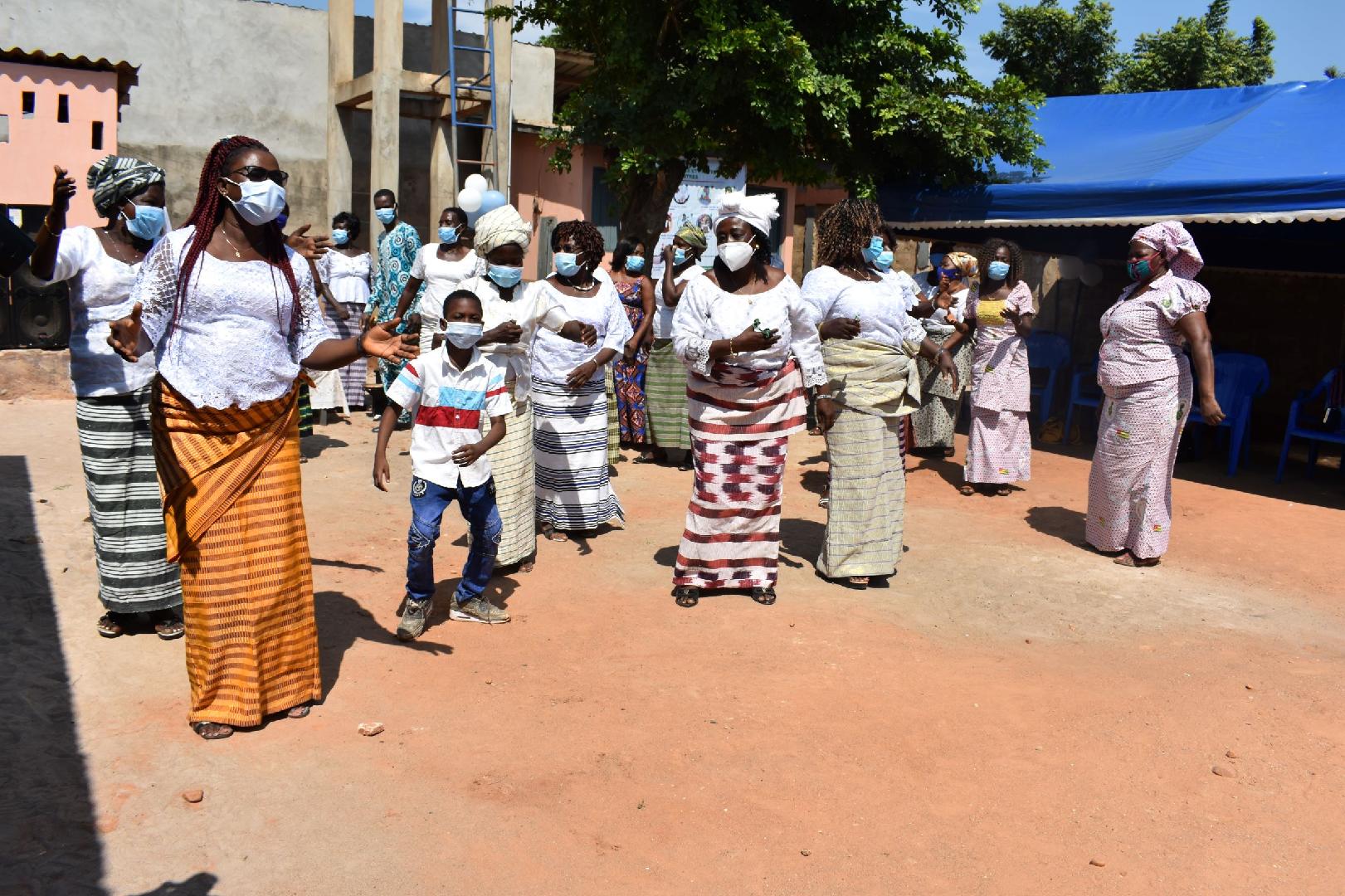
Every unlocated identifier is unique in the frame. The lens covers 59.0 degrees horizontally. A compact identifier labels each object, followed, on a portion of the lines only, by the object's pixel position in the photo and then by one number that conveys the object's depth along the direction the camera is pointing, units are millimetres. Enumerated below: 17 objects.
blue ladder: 14516
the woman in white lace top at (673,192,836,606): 5789
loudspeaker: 10359
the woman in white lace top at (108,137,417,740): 4109
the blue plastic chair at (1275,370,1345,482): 10031
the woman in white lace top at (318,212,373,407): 10320
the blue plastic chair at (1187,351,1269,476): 11000
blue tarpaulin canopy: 9273
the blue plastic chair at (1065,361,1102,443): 12234
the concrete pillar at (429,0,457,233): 15852
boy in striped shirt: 5137
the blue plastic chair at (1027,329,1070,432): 12555
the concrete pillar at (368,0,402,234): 15086
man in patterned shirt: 9766
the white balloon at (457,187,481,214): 7988
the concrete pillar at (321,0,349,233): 16062
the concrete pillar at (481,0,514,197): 15430
